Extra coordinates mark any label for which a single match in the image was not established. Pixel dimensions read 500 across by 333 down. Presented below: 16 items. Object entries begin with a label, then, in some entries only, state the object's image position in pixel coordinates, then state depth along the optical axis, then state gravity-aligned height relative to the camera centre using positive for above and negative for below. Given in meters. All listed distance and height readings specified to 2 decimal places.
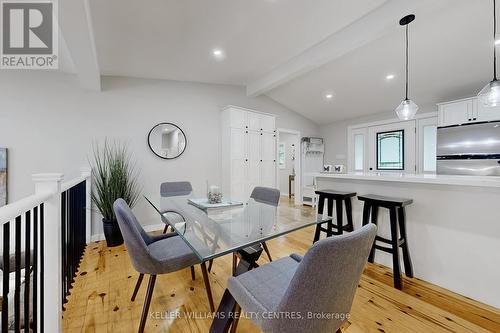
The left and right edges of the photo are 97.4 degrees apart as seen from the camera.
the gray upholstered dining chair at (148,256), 1.38 -0.64
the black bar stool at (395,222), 2.07 -0.57
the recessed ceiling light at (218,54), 2.98 +1.56
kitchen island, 1.78 -0.58
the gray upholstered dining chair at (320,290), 0.80 -0.50
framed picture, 2.86 -0.13
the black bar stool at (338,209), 2.60 -0.52
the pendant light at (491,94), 1.96 +0.66
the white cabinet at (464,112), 3.31 +0.86
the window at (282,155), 7.48 +0.38
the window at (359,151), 5.50 +0.37
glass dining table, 1.25 -0.44
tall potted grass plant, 2.99 -0.22
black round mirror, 3.70 +0.44
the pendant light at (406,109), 2.60 +0.68
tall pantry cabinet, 4.14 +0.31
